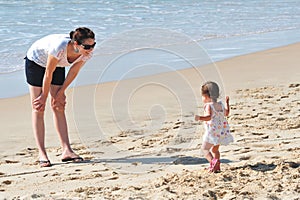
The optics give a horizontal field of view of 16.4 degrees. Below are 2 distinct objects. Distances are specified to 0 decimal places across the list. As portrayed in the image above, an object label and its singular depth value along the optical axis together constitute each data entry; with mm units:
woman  8712
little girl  8098
